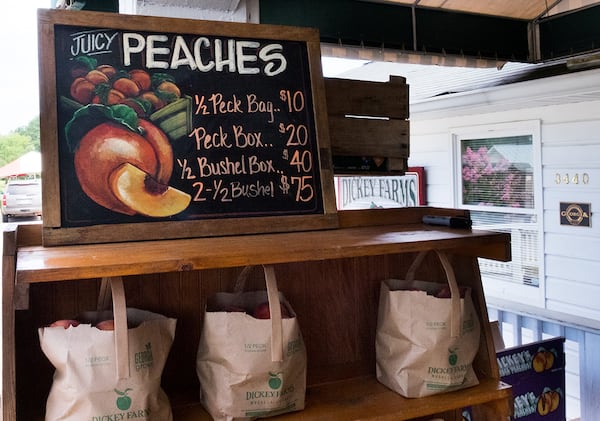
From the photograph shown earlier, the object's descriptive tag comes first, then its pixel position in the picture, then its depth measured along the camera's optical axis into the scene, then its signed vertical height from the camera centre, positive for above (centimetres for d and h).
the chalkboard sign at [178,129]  109 +16
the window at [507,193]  389 +6
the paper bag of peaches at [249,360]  105 -29
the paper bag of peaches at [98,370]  93 -27
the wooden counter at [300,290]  93 -18
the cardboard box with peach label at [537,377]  241 -78
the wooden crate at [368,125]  146 +21
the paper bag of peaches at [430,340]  122 -30
